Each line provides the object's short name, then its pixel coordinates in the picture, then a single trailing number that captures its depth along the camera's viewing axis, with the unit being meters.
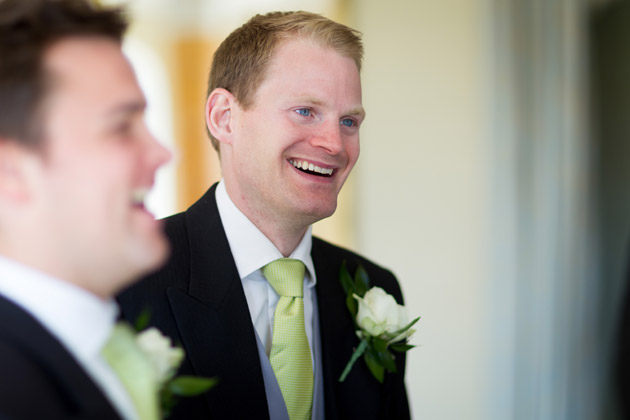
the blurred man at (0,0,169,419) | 0.78
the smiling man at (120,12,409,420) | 1.11
